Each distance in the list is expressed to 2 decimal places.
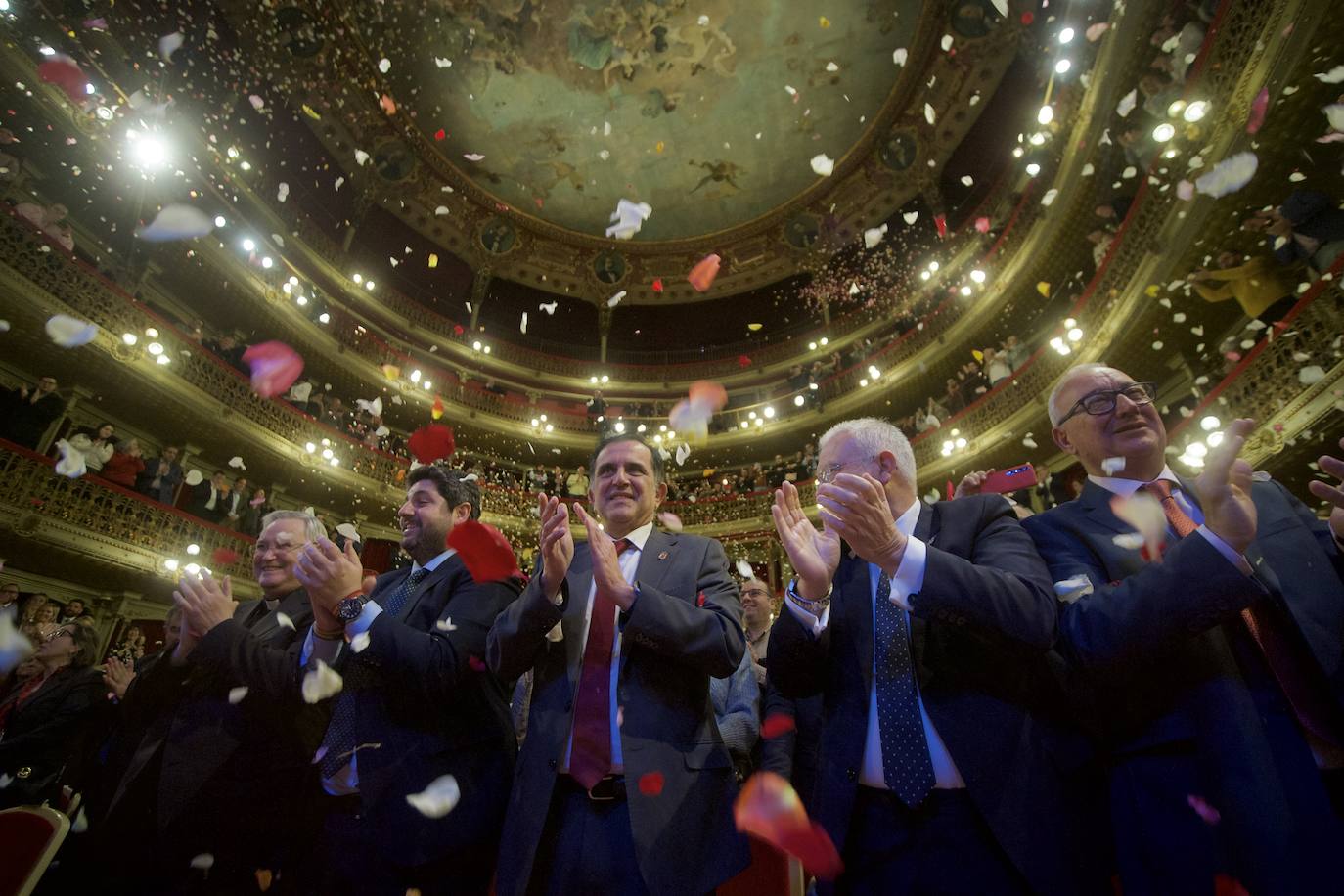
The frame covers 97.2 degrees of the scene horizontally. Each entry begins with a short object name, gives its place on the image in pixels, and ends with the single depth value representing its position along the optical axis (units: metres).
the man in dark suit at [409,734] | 1.73
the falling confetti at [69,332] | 8.63
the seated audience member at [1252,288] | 6.81
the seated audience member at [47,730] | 3.35
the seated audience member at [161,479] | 9.70
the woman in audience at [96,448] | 9.26
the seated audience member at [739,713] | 2.60
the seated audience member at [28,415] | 8.15
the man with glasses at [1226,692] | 1.14
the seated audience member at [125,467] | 9.26
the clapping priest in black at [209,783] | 2.01
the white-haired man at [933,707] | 1.28
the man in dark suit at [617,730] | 1.47
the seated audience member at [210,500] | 10.98
